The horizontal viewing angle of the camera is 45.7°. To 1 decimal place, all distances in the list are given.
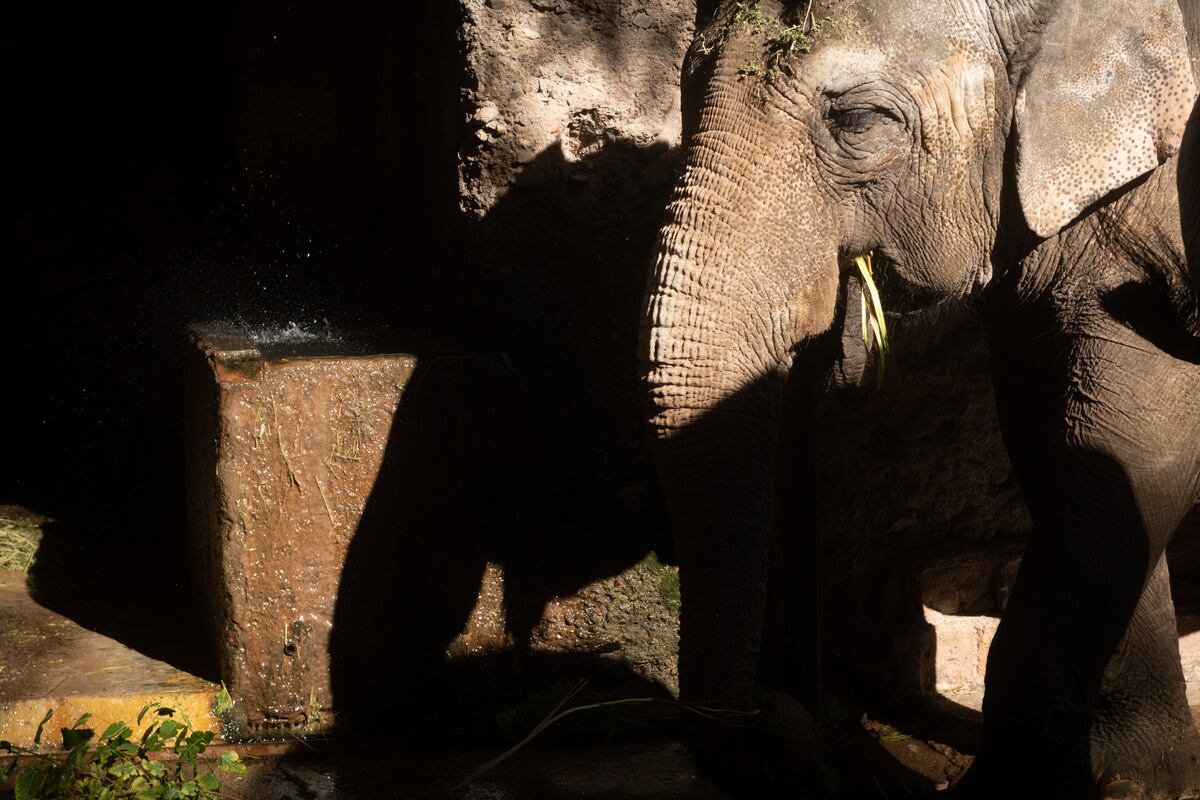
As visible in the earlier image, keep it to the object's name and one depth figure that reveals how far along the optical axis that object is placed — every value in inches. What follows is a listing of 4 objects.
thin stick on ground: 129.0
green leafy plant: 129.8
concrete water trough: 150.2
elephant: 123.6
